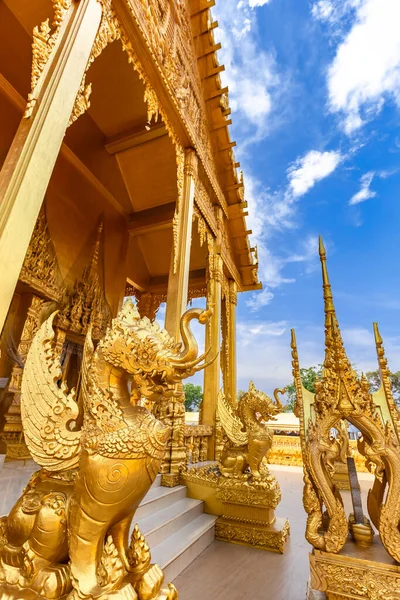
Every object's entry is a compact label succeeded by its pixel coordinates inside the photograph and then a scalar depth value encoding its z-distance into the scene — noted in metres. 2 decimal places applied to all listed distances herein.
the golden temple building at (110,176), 1.96
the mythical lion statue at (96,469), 0.92
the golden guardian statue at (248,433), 2.89
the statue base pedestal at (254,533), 2.43
